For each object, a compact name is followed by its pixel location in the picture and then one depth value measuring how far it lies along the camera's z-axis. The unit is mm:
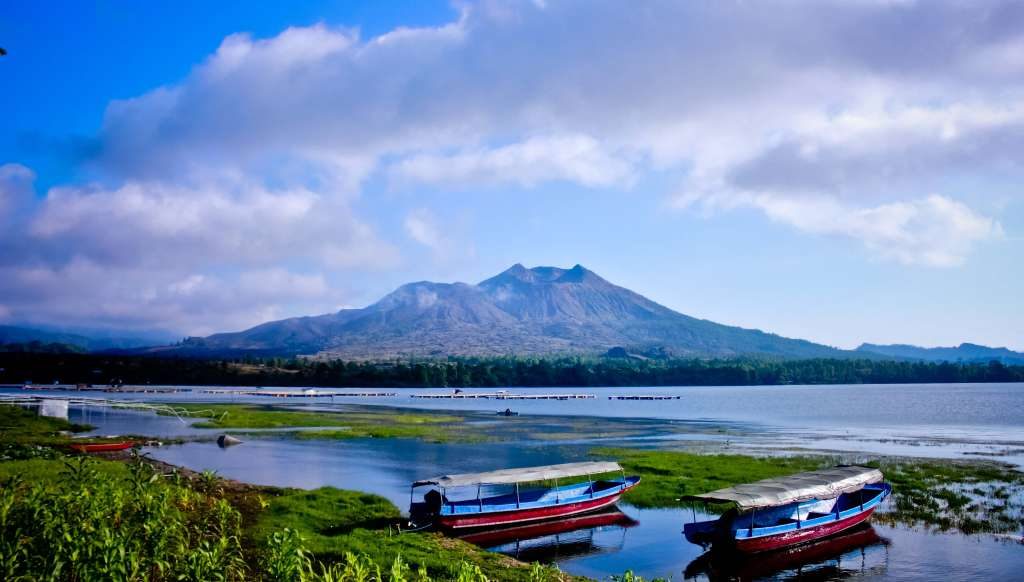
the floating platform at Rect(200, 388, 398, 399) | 177500
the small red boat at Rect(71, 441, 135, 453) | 50688
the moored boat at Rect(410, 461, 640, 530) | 32156
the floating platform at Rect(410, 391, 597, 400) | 190912
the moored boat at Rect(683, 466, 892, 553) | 29828
